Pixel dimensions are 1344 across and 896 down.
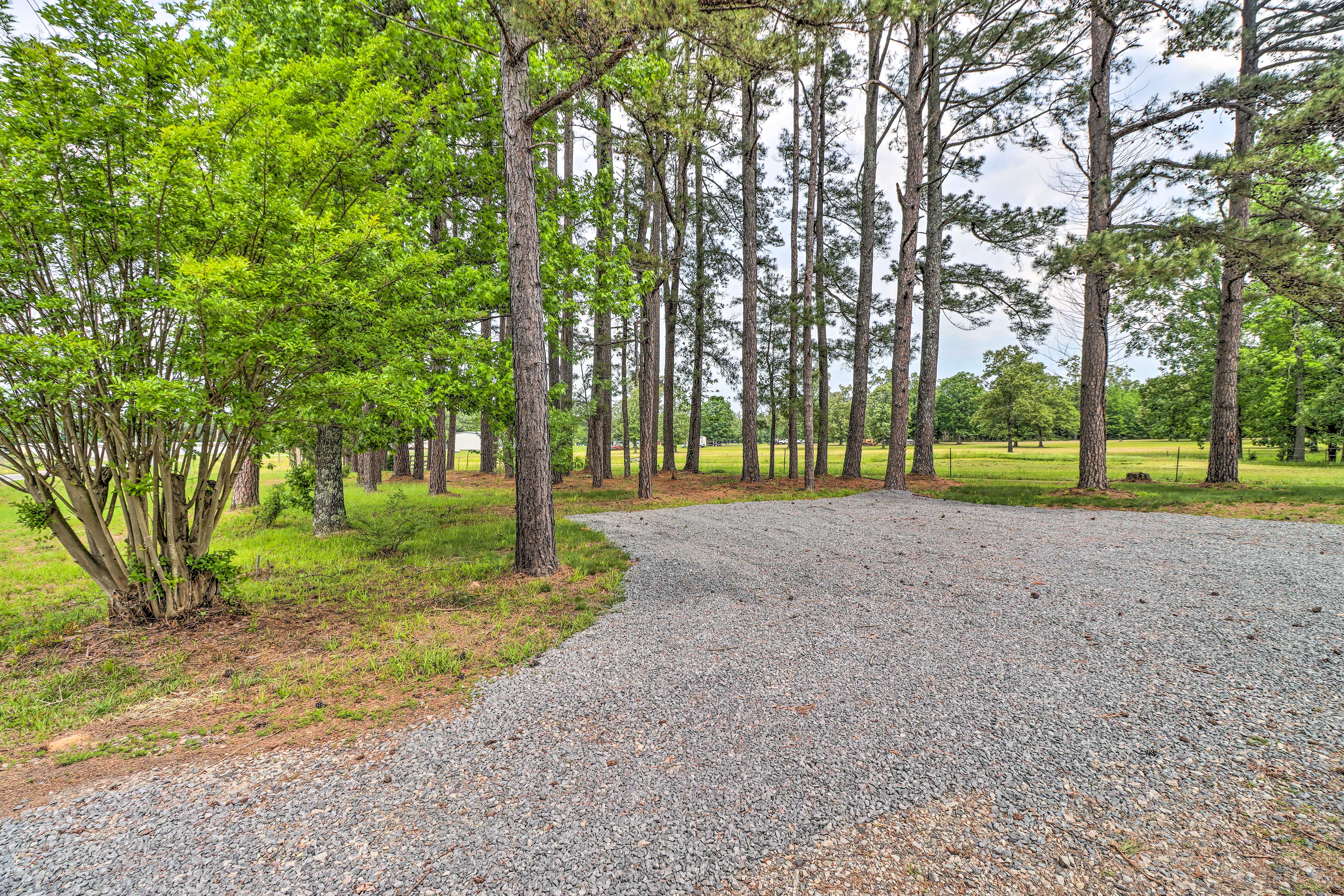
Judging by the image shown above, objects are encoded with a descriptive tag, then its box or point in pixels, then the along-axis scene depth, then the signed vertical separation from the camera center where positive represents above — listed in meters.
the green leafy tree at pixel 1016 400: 39.28 +3.24
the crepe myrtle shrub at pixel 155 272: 3.62 +1.34
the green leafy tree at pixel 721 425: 54.69 +1.82
